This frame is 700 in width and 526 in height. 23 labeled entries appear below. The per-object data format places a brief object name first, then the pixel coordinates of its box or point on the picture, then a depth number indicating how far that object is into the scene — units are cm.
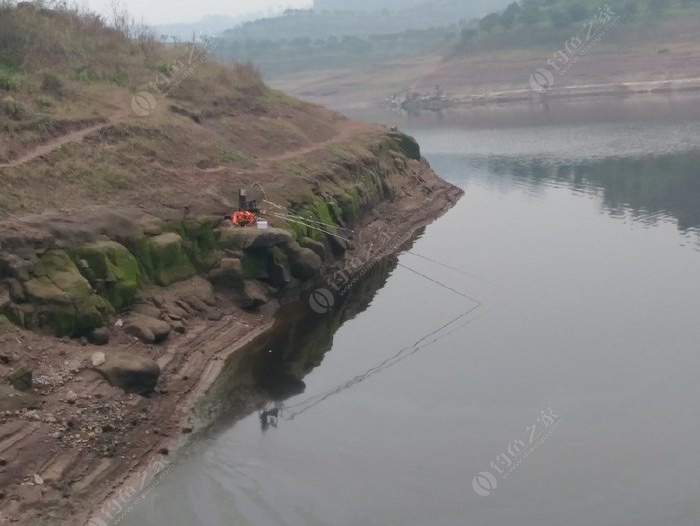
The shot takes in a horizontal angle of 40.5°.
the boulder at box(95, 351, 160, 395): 1964
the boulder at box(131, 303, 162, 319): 2319
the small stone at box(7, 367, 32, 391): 1831
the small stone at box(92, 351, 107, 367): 1988
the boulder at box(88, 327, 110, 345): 2111
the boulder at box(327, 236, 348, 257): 3170
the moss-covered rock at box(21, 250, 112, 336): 2066
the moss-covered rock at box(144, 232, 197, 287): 2491
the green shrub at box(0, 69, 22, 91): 2956
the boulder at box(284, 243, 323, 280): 2791
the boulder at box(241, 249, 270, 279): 2694
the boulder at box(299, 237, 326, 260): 2948
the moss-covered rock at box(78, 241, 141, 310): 2277
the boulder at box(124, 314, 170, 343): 2208
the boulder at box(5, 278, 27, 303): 2056
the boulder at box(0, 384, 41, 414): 1769
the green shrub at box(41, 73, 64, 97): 3116
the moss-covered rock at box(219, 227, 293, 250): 2681
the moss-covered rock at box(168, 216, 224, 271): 2645
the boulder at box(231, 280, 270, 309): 2602
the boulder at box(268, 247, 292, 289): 2728
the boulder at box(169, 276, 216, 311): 2484
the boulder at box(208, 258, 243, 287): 2603
